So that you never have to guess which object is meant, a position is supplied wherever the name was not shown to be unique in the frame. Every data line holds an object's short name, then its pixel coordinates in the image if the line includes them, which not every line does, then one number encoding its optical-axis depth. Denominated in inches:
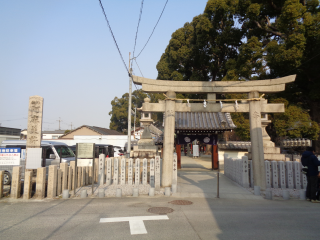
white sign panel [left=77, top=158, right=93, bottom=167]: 392.8
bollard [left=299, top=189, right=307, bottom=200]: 308.5
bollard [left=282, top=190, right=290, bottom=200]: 308.3
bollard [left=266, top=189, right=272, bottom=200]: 311.2
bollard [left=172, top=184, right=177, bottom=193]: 335.6
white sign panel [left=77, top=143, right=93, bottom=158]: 331.9
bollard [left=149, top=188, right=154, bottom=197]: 318.9
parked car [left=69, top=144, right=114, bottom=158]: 676.1
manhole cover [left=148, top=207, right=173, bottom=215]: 242.2
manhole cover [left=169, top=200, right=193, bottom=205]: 282.3
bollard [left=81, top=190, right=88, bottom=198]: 303.9
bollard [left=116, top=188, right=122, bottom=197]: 313.1
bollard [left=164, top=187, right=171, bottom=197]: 321.0
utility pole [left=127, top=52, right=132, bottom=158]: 694.4
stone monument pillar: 354.0
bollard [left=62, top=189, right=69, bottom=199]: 298.4
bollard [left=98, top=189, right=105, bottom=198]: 310.7
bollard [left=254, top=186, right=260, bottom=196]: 332.8
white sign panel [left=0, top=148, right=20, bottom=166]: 322.3
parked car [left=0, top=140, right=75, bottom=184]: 438.0
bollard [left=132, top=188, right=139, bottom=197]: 315.9
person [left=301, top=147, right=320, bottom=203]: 292.8
